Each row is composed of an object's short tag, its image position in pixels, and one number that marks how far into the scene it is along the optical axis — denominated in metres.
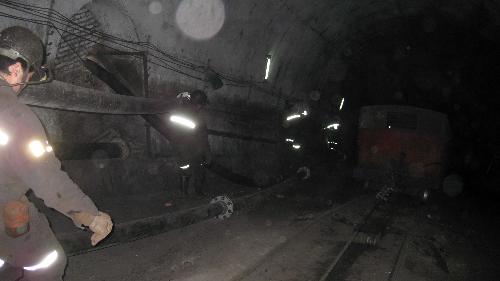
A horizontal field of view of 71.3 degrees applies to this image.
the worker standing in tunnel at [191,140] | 7.00
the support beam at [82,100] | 4.07
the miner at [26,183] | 1.98
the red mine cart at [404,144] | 9.62
